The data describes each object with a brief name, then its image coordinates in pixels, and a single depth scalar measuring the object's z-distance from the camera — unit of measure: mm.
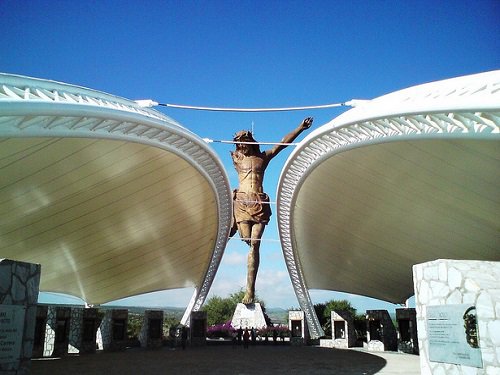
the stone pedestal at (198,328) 24125
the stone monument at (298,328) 25719
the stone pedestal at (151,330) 23078
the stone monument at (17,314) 7441
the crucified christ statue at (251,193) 30250
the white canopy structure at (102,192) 9211
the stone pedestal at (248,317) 27406
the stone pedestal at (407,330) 20656
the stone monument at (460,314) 7109
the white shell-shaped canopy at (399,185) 9344
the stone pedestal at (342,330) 24031
